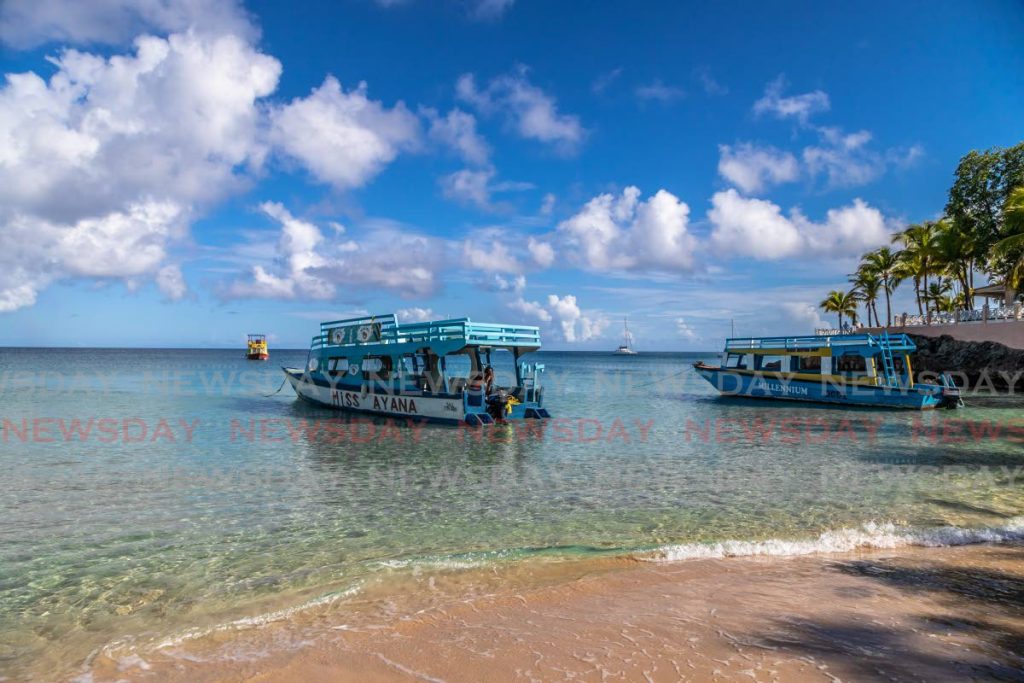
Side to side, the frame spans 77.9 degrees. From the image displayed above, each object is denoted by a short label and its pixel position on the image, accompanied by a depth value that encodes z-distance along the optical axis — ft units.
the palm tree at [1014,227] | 88.63
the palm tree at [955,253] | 136.36
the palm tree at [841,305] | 232.12
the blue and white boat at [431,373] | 71.87
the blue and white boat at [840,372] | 92.94
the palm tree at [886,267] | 182.29
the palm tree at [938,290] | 217.56
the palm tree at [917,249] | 157.89
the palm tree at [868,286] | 191.21
